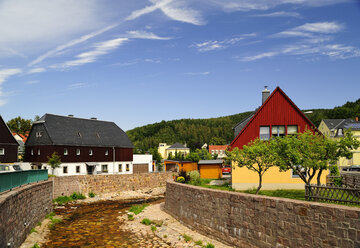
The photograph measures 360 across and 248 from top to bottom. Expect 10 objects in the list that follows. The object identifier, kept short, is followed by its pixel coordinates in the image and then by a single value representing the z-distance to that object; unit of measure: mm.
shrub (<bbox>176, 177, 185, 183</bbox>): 30234
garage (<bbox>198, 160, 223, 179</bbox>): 47125
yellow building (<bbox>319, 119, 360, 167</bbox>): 57531
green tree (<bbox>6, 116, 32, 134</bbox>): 66250
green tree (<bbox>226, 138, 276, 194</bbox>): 21059
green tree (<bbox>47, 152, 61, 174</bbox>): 37938
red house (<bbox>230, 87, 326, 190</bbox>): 27234
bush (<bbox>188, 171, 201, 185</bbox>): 31630
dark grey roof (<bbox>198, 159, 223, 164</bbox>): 46912
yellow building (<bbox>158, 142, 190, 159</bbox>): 133975
